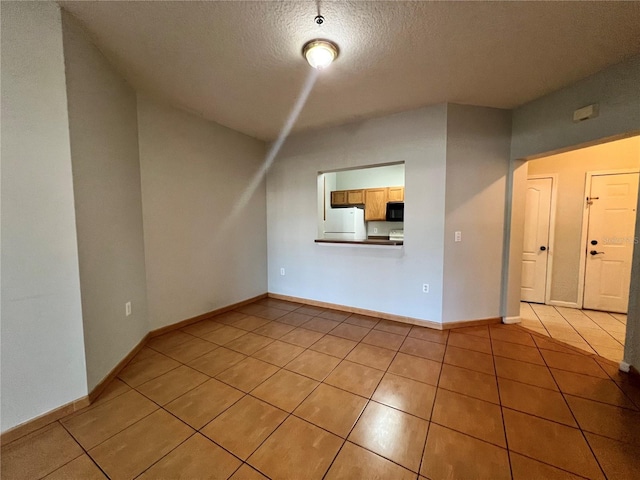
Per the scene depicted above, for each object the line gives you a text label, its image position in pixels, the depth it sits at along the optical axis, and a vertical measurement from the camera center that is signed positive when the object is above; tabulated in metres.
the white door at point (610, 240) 3.28 -0.23
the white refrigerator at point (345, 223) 5.42 +0.03
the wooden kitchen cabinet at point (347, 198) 5.64 +0.63
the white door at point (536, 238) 3.70 -0.22
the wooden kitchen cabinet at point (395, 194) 5.28 +0.65
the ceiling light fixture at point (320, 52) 1.78 +1.27
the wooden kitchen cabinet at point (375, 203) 5.40 +0.47
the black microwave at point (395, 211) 5.25 +0.28
